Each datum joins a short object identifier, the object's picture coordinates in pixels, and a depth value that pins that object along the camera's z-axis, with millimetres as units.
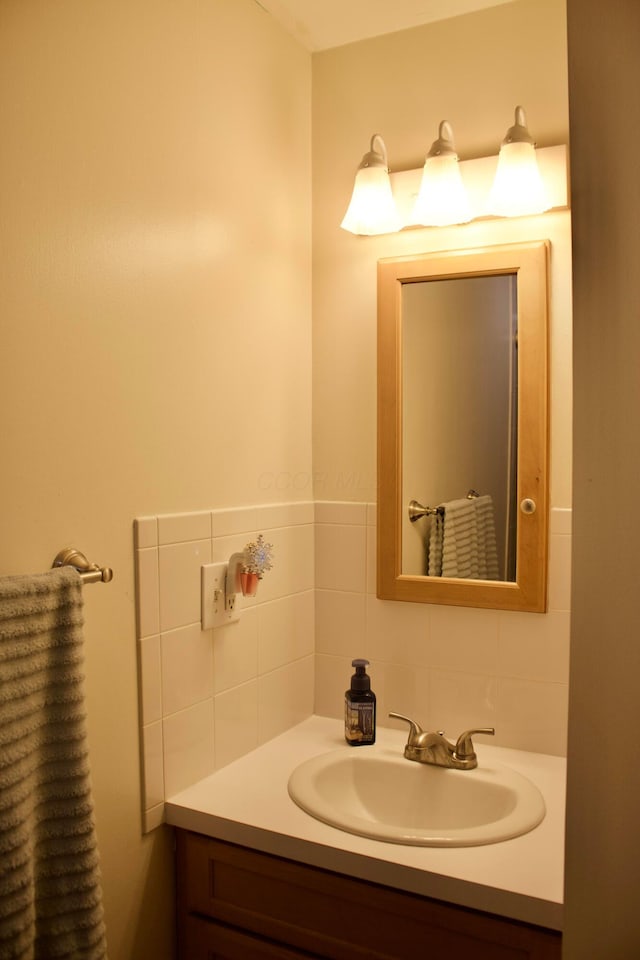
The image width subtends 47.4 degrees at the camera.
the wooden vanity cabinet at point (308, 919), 1137
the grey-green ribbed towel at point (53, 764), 946
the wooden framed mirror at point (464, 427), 1588
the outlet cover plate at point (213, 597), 1435
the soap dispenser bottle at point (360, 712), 1638
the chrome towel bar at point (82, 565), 1078
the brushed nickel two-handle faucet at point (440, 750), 1513
